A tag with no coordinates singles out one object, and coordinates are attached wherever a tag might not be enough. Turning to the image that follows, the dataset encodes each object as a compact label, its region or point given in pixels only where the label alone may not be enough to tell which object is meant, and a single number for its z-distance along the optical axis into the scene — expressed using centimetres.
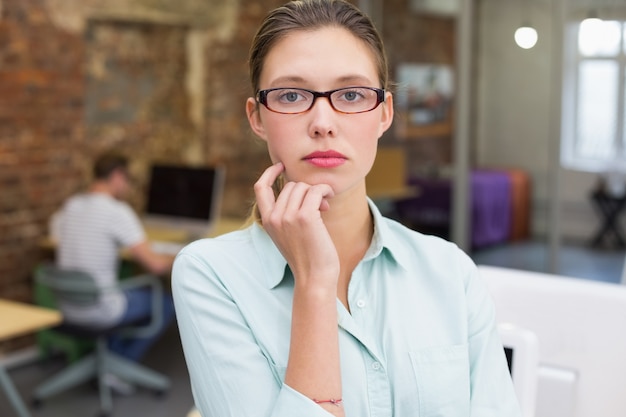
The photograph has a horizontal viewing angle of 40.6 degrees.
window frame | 535
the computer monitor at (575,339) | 163
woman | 124
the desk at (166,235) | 517
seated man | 453
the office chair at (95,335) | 441
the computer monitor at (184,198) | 505
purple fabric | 592
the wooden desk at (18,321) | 354
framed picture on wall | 604
